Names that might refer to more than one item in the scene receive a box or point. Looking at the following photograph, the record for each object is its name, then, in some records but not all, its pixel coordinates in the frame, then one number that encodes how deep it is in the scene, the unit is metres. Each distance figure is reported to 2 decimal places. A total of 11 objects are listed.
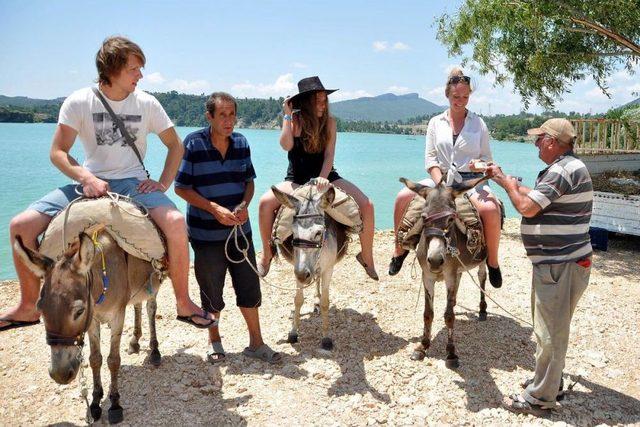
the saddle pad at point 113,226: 3.96
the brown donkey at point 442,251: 4.86
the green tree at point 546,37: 10.00
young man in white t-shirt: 4.07
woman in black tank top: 5.76
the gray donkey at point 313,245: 4.86
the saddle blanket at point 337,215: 5.75
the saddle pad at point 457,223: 5.48
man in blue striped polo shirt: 5.09
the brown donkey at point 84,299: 3.33
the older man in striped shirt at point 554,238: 4.15
